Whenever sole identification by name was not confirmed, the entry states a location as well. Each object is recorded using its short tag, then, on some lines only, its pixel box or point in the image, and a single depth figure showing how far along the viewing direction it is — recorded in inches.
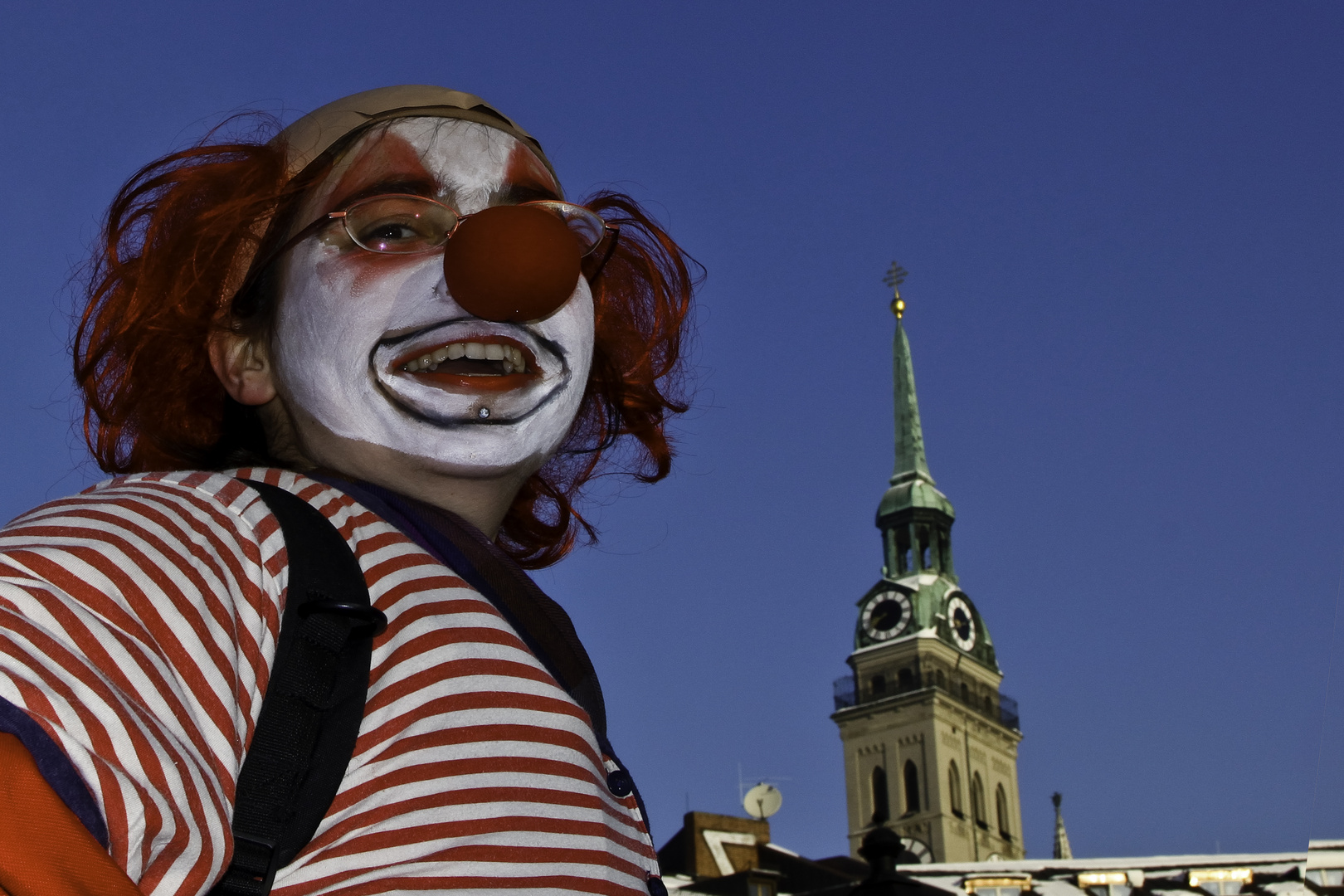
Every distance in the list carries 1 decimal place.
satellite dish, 1056.8
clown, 50.8
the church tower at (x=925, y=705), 2374.5
